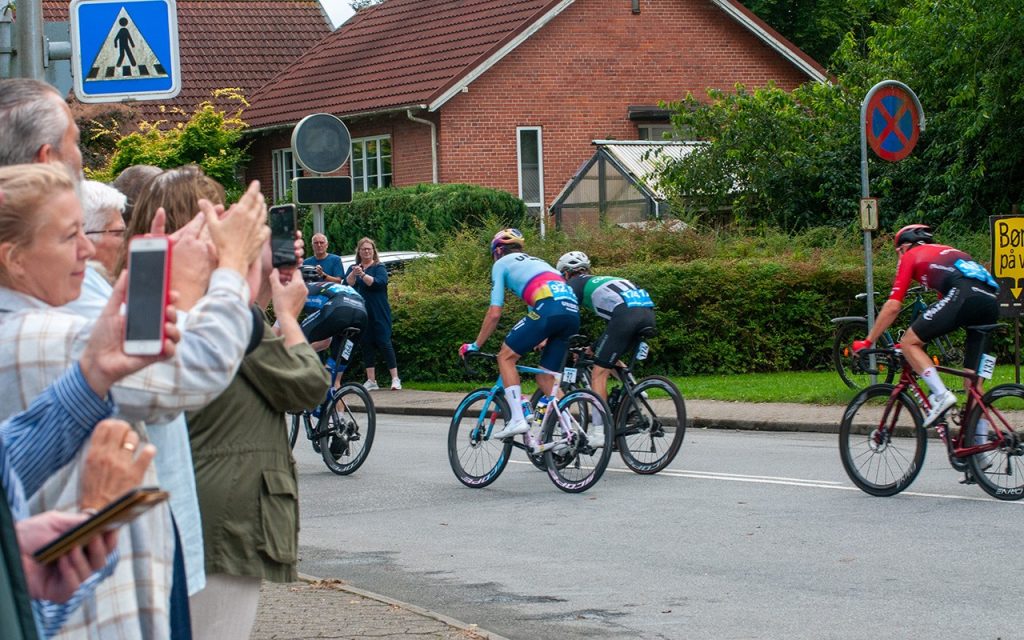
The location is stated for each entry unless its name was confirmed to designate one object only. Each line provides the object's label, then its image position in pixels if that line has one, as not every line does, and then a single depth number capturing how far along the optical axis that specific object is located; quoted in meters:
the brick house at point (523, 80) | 34.94
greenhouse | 31.73
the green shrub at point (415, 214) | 31.14
